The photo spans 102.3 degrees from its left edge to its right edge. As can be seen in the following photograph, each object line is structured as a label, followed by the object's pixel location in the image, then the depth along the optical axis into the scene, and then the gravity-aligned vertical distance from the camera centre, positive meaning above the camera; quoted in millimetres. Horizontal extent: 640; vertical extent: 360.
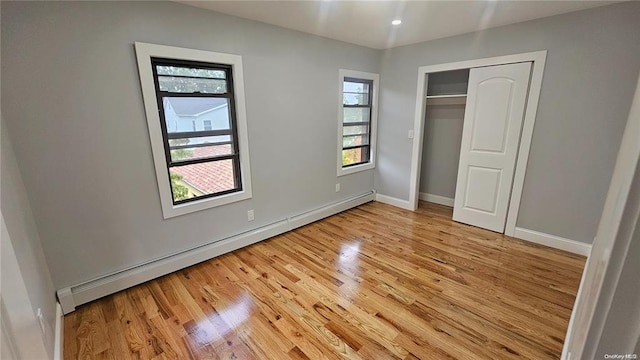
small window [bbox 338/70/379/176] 3818 -22
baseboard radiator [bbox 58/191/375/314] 2025 -1294
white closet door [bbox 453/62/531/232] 2932 -261
